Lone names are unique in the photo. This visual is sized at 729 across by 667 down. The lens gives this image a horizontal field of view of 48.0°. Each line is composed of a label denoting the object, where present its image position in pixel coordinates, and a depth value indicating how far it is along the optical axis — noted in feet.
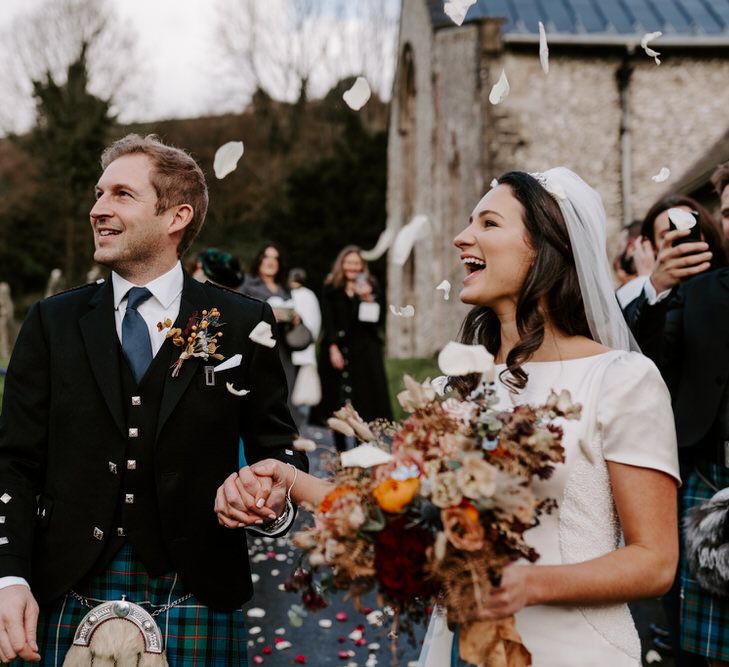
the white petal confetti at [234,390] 8.25
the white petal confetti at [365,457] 5.91
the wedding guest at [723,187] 11.81
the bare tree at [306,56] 128.47
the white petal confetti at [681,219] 11.62
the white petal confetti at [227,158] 8.85
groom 7.77
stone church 48.37
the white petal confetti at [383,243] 9.33
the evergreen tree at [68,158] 100.42
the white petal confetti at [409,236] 8.76
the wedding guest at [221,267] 25.27
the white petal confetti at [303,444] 6.78
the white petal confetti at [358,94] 8.36
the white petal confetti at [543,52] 8.50
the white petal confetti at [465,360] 6.22
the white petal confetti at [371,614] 17.86
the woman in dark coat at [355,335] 32.94
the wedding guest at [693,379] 11.48
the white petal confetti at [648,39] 9.45
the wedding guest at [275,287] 30.12
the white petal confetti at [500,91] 8.22
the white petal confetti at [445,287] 8.66
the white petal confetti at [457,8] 8.49
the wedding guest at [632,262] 17.03
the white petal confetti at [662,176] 9.45
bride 6.47
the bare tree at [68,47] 106.32
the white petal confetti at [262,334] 8.46
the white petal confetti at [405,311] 8.90
